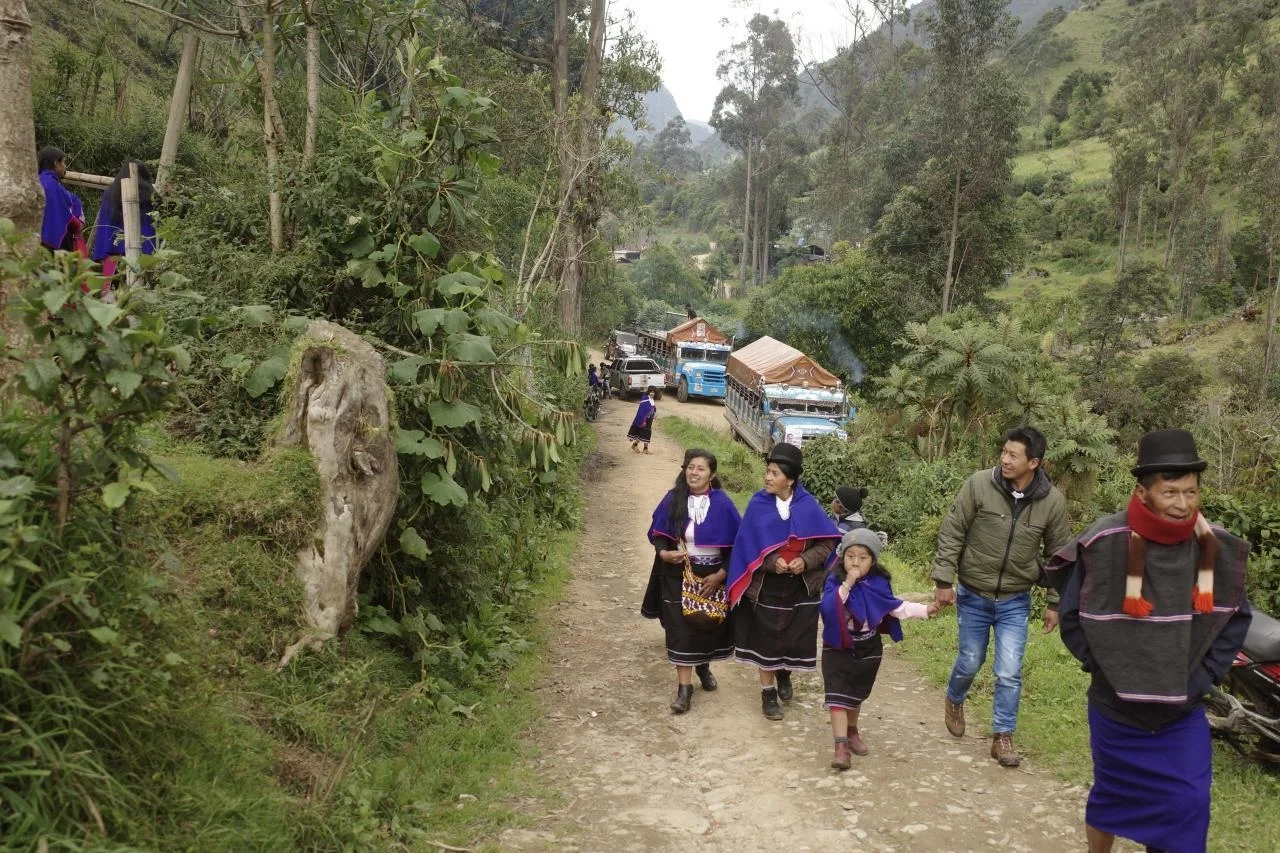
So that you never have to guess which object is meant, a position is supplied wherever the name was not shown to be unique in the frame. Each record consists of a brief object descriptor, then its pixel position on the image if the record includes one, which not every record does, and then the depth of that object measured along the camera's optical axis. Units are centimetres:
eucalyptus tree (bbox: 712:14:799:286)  5831
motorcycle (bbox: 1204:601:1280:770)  484
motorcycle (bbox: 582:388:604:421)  2378
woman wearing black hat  574
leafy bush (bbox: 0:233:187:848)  271
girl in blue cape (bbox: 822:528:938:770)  517
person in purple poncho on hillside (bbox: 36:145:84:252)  709
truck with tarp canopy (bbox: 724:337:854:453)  2045
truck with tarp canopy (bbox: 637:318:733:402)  3194
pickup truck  3081
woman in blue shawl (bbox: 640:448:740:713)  604
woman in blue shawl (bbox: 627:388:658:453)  1987
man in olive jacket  511
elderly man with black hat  354
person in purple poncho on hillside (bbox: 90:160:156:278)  728
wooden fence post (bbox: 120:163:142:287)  611
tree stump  478
